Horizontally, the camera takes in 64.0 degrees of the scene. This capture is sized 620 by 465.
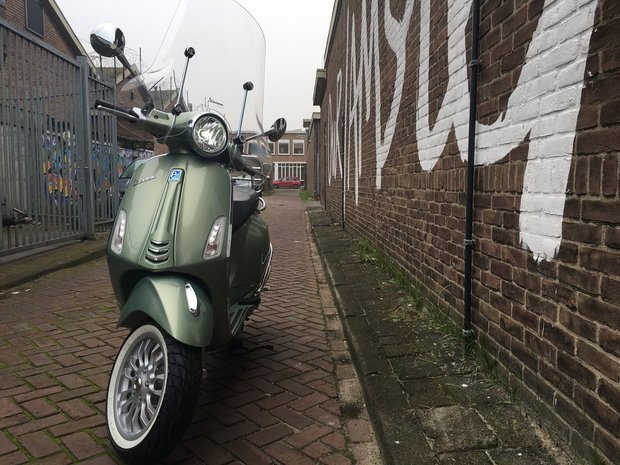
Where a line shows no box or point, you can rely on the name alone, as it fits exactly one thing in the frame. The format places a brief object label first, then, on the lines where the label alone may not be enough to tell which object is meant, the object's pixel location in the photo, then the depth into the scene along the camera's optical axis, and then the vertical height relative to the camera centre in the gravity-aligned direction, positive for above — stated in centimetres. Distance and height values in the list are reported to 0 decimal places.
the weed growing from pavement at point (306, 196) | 2589 -39
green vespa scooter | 202 -38
